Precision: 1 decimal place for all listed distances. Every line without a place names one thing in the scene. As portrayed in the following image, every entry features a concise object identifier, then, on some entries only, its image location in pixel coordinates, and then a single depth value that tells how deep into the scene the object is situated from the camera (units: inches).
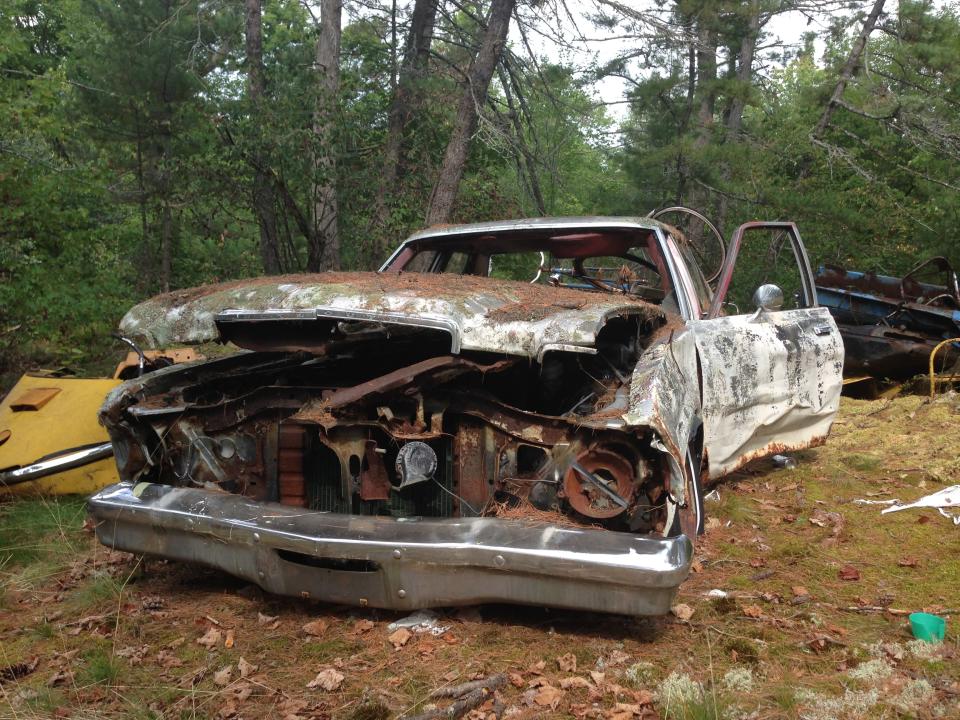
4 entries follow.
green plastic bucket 109.6
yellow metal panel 177.8
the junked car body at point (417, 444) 103.3
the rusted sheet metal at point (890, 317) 337.4
